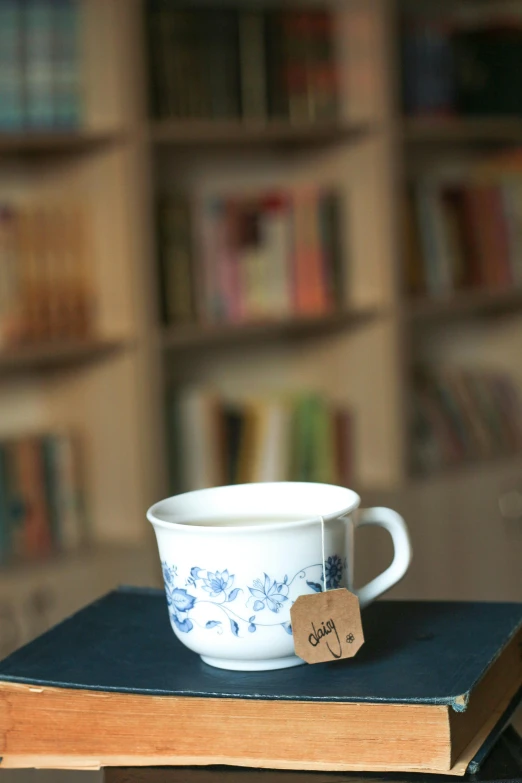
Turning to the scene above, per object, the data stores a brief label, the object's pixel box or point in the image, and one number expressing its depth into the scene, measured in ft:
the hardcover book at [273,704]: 2.56
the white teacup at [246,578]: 2.66
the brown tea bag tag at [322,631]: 2.66
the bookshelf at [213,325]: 6.97
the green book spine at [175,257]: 7.38
